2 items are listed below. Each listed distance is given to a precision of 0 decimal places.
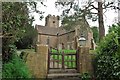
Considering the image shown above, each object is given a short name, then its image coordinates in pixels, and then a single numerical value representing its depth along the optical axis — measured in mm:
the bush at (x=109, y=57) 2474
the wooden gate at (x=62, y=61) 3153
